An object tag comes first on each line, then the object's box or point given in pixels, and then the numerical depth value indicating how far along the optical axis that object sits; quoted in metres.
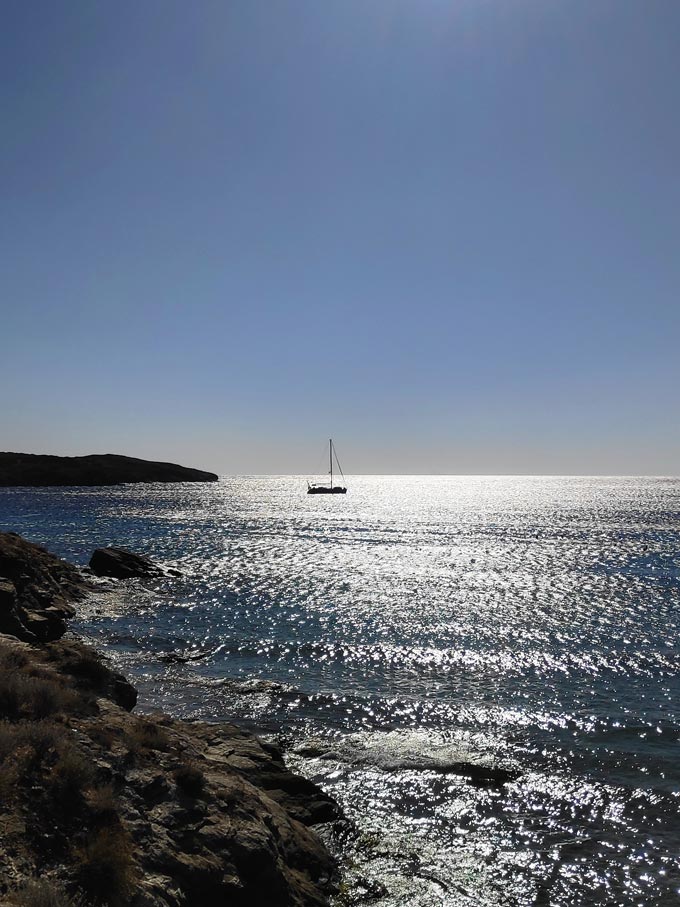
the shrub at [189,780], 11.58
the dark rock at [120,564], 54.69
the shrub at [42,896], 7.13
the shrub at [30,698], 11.56
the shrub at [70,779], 9.49
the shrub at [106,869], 8.29
